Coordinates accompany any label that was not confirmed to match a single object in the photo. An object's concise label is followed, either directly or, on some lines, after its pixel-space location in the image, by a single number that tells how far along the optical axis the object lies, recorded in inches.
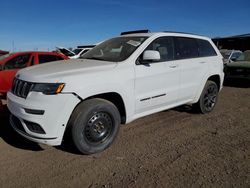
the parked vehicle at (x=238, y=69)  321.6
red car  224.6
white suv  99.7
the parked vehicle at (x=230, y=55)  402.9
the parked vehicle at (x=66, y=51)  485.6
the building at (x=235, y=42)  827.5
